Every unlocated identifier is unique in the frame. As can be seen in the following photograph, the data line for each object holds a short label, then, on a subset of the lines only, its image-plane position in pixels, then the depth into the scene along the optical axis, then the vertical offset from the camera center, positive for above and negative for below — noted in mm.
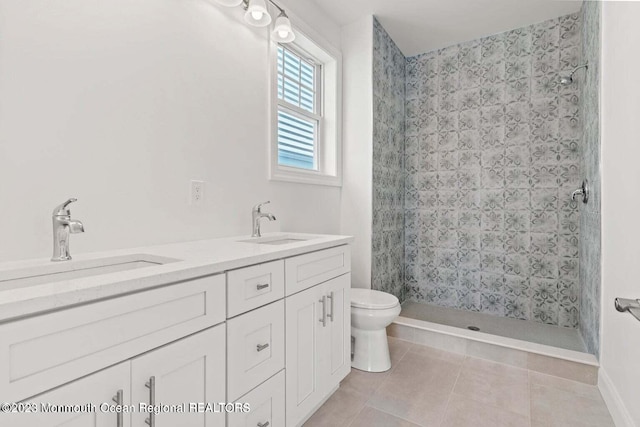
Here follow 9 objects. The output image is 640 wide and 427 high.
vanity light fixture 1609 +1029
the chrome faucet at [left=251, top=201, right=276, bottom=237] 1772 -43
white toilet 1950 -770
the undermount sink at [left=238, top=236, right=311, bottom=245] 1732 -166
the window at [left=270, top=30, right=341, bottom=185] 2137 +742
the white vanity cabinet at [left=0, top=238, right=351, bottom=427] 644 -384
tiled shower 2578 +358
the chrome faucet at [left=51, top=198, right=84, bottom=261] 956 -62
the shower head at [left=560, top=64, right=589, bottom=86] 2410 +1041
